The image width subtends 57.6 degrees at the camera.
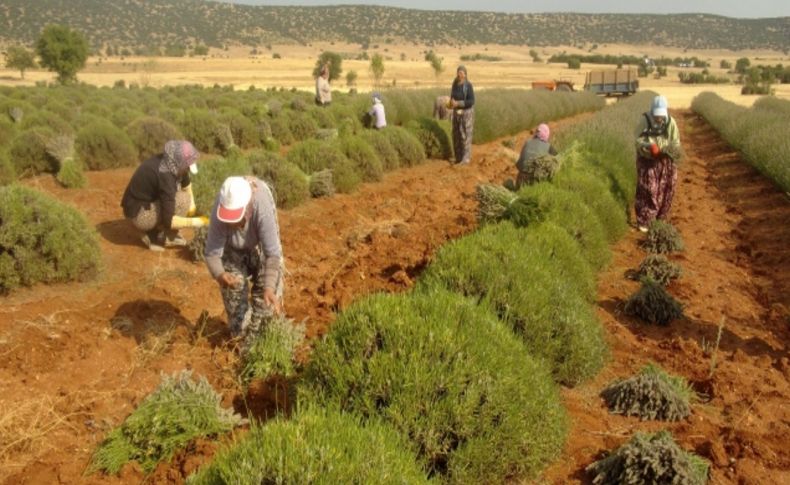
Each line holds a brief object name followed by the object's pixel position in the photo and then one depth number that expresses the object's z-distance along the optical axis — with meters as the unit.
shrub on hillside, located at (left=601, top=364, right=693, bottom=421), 4.59
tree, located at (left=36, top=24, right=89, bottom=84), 43.50
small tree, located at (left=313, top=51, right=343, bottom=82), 53.56
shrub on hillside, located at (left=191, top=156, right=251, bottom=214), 8.58
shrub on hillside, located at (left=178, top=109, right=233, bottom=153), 14.48
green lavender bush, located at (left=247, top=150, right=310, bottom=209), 9.91
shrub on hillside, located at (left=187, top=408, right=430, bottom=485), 2.61
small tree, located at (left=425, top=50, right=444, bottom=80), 51.31
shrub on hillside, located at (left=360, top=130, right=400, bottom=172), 13.64
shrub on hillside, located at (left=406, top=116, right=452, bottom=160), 15.52
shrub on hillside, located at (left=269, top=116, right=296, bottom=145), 16.69
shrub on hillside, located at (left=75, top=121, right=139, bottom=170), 11.49
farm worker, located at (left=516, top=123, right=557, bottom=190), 8.93
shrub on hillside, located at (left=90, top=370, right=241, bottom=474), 3.84
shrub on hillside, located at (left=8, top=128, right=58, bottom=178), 10.62
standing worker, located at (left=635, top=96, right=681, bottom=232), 8.95
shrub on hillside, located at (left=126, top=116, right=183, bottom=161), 12.86
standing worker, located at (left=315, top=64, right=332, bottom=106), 17.94
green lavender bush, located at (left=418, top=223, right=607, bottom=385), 4.80
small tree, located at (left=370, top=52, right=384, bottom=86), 43.25
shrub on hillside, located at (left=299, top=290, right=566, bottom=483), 3.42
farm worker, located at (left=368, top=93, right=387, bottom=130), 15.98
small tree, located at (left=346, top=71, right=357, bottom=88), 51.62
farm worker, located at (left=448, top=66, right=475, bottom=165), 13.90
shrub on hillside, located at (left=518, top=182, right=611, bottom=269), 7.03
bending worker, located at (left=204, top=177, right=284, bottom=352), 4.40
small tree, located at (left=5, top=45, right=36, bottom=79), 47.59
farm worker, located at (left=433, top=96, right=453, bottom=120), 18.02
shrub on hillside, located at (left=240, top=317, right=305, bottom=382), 4.70
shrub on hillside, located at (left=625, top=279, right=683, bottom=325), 6.36
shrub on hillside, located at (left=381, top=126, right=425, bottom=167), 14.28
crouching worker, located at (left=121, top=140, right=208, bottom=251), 6.88
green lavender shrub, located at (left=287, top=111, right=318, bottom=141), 17.23
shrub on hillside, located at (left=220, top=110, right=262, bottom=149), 15.55
